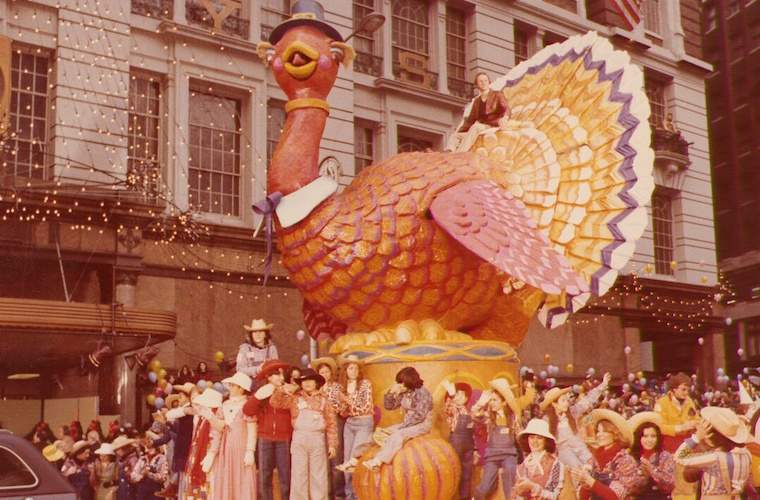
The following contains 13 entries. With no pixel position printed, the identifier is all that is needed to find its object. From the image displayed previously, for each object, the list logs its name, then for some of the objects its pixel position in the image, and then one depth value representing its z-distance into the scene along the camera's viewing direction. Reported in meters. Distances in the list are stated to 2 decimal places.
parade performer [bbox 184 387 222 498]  8.53
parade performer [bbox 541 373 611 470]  7.55
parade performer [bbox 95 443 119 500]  11.41
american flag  22.44
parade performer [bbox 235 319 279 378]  9.24
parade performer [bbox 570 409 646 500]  7.28
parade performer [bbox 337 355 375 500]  7.44
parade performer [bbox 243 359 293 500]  8.28
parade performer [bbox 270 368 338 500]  8.18
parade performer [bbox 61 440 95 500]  11.04
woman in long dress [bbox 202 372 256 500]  8.20
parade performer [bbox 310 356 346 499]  8.10
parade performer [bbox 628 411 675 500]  7.40
